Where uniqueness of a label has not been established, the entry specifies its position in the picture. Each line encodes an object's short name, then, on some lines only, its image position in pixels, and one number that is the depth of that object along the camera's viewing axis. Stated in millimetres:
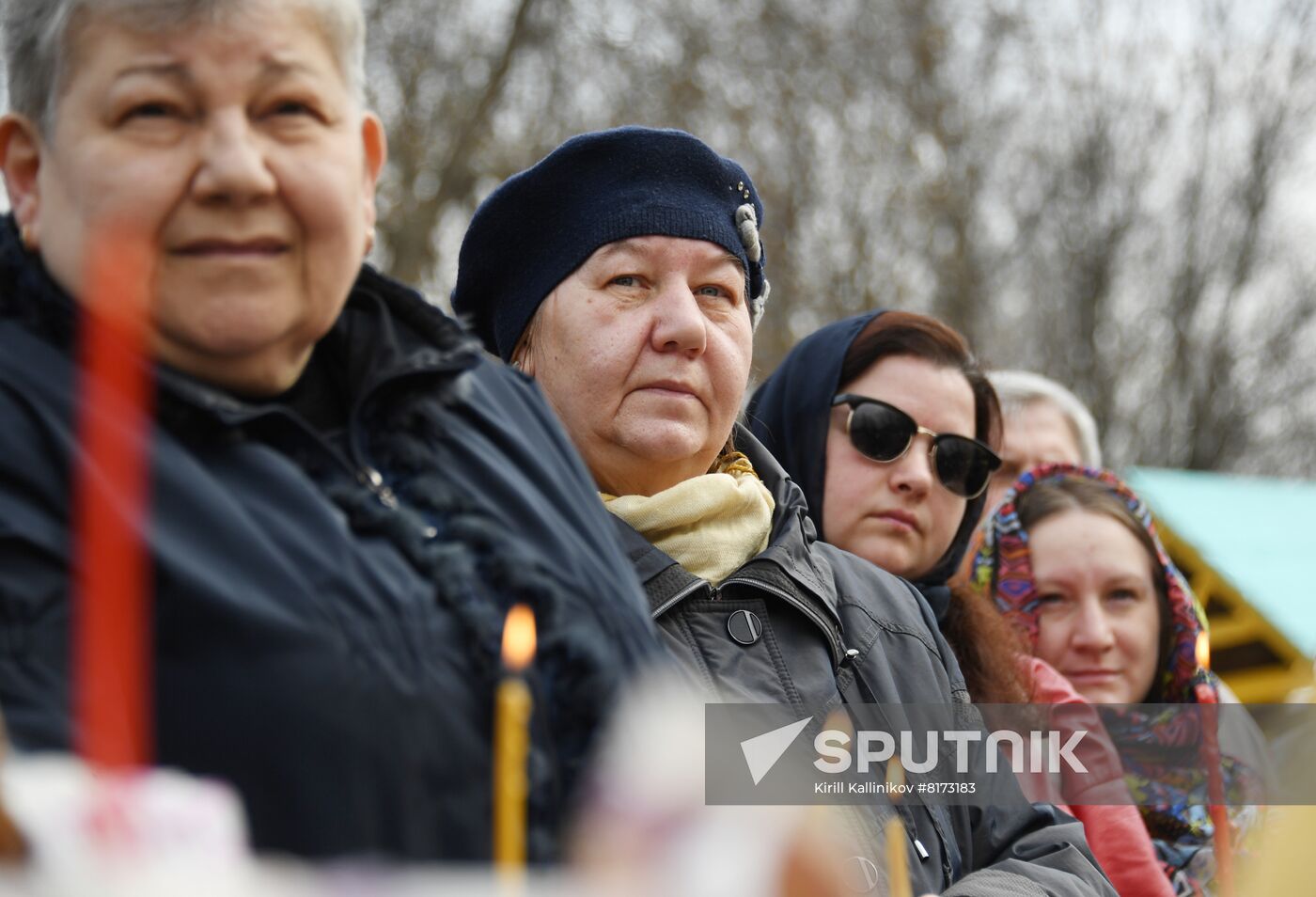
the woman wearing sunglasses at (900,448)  3129
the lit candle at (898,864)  1114
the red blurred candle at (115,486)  1126
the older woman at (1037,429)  4117
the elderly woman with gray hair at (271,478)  1278
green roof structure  6625
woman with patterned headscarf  3266
